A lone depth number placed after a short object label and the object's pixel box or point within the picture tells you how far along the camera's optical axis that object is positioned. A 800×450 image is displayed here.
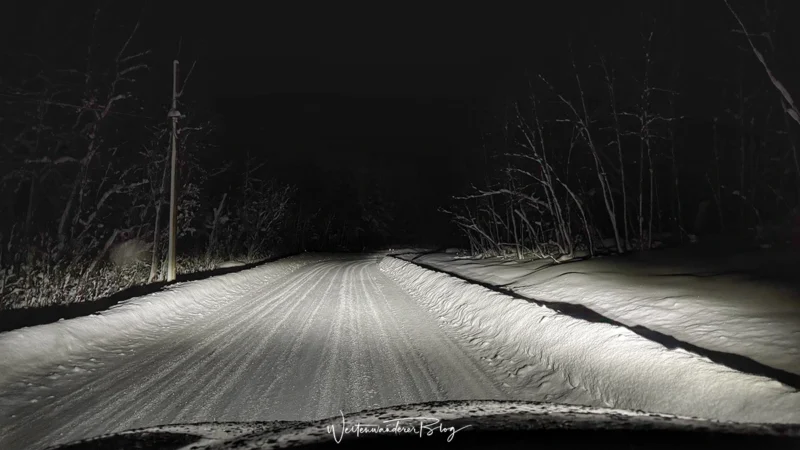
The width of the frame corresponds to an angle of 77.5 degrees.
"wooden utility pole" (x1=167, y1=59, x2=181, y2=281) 18.64
